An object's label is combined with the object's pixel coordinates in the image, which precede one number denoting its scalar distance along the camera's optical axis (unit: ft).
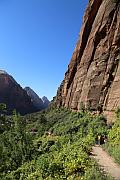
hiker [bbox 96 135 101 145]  35.74
